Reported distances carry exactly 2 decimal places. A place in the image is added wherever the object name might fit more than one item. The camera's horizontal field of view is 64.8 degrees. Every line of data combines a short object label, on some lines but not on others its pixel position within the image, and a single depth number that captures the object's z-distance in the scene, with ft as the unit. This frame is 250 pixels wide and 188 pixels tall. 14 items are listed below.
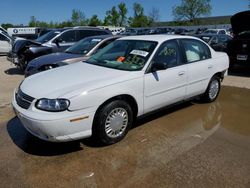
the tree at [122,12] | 151.42
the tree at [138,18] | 153.14
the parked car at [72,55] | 16.64
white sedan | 8.21
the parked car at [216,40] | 27.23
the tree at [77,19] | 154.94
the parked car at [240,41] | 22.35
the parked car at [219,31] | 62.25
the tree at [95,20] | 153.68
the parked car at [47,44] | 22.81
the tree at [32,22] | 163.03
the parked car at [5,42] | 39.26
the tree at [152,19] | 169.80
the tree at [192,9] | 159.29
